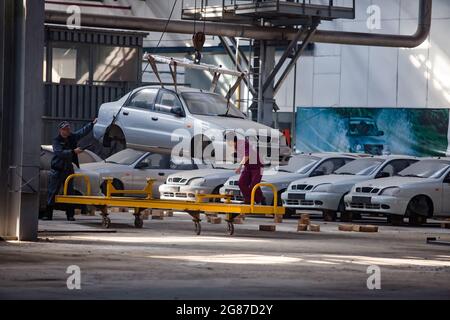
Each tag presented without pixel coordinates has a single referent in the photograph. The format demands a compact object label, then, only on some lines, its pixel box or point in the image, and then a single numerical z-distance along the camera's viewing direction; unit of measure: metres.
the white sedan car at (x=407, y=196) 28.22
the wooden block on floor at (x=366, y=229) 25.14
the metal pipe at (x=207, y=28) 35.34
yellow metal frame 22.05
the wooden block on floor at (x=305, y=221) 25.17
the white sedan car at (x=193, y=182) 30.83
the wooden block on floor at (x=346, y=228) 25.32
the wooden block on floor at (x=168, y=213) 30.00
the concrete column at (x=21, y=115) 19.69
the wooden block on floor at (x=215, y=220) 26.86
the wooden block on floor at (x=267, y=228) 24.37
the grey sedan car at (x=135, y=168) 32.31
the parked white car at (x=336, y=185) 29.41
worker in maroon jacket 25.52
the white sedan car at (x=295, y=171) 30.53
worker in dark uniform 25.09
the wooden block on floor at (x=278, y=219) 28.30
